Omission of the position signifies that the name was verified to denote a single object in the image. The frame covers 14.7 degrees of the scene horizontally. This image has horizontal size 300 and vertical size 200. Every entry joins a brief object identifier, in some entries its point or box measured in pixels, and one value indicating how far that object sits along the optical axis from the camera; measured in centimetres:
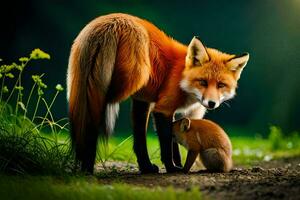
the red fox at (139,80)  991
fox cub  1101
